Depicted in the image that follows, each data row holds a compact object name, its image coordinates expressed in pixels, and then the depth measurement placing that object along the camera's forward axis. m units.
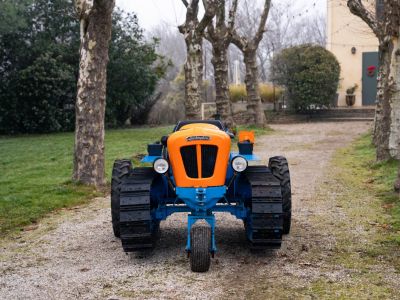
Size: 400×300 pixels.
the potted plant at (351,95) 30.83
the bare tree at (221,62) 21.11
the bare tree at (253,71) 24.36
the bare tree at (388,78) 10.50
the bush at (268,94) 32.22
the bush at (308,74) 28.16
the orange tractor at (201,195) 5.53
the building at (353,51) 30.52
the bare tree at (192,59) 17.22
